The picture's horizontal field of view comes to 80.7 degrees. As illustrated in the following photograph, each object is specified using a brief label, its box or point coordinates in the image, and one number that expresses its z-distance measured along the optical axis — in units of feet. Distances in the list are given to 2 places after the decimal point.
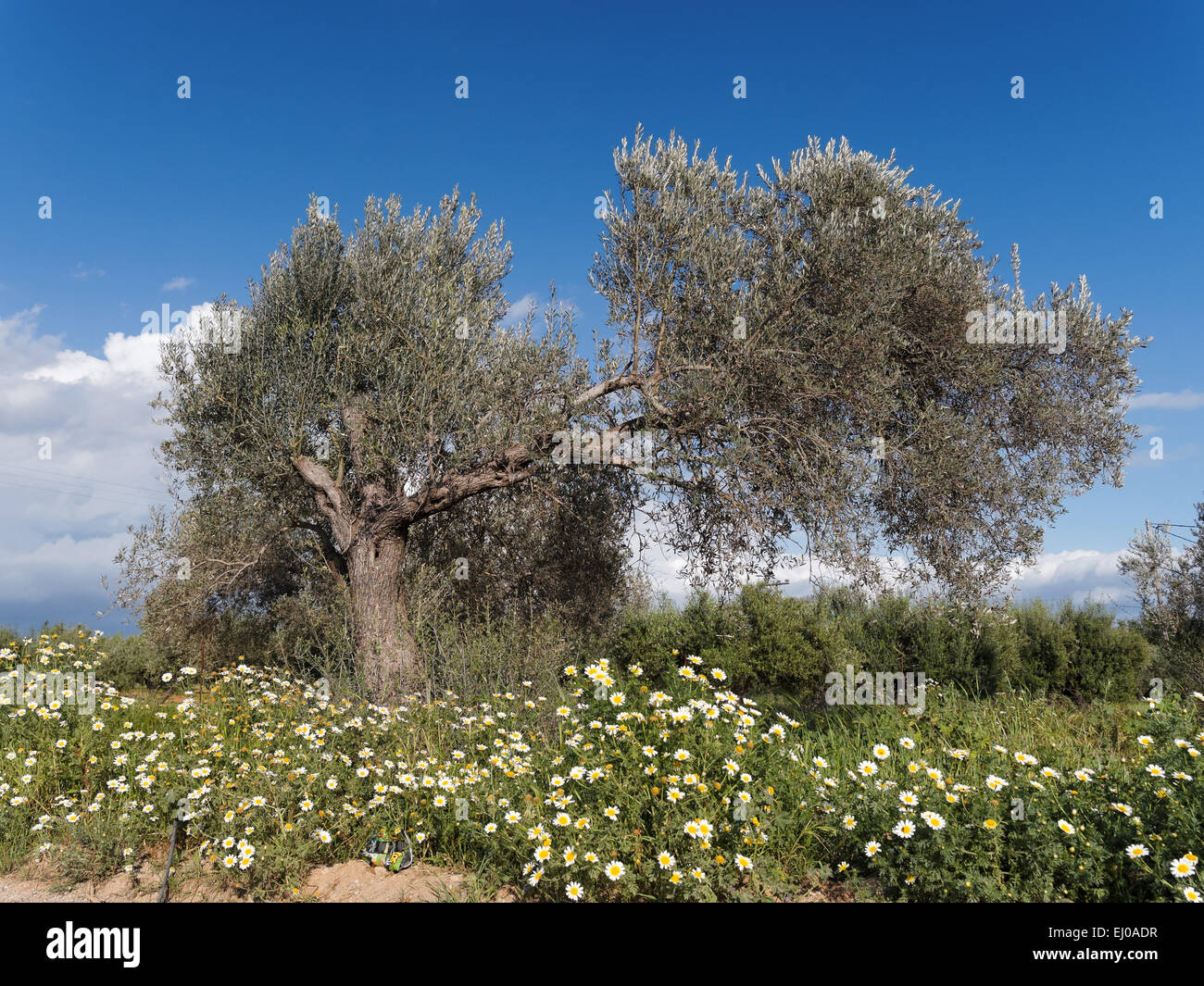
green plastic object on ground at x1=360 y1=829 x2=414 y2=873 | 16.07
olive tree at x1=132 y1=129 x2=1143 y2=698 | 31.71
